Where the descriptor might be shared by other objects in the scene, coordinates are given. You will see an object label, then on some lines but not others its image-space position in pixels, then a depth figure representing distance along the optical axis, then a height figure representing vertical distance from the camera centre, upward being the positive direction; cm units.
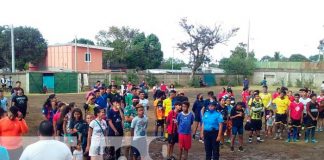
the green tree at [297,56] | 9812 +467
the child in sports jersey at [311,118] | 1225 -148
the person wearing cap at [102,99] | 1158 -83
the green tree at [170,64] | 7571 +191
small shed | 3170 -82
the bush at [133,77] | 3769 -43
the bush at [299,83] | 4494 -118
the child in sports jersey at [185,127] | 900 -130
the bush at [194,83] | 4331 -117
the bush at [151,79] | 3959 -66
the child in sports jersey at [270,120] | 1299 -165
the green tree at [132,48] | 5553 +382
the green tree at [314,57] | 11275 +499
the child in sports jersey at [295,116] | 1226 -141
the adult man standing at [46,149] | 400 -84
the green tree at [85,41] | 7125 +616
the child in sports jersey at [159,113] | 1220 -132
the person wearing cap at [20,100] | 1155 -86
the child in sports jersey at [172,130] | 947 -145
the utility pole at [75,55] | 4339 +201
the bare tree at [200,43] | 4809 +387
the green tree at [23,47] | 4912 +336
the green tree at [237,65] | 4859 +105
